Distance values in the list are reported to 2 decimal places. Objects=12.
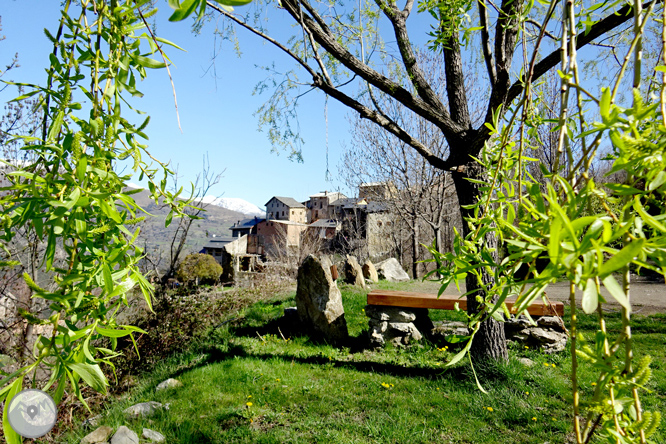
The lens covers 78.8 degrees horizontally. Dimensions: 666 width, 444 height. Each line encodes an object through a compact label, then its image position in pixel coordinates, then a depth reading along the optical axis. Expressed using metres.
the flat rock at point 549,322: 5.03
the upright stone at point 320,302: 5.55
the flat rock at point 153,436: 3.07
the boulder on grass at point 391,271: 12.64
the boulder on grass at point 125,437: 2.98
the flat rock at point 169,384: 4.20
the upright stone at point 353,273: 10.18
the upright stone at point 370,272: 11.51
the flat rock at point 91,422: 3.42
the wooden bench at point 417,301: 4.52
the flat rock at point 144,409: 3.50
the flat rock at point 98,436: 3.02
